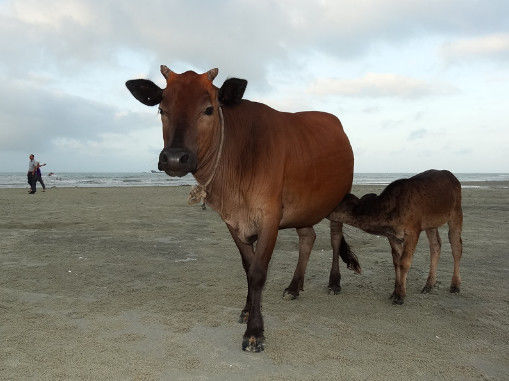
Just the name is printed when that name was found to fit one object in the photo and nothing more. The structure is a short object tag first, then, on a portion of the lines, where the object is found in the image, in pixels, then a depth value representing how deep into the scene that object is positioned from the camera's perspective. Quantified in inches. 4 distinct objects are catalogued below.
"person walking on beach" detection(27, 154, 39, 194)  821.7
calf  199.5
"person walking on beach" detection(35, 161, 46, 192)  860.5
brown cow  135.5
